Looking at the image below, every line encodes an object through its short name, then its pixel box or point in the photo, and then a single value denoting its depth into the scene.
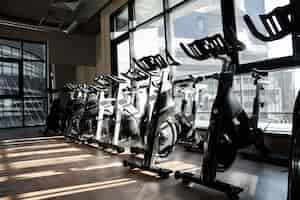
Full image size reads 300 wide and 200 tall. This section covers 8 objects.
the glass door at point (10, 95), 8.89
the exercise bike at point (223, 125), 2.23
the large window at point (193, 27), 4.40
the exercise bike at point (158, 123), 2.90
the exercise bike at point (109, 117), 4.23
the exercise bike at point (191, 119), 3.67
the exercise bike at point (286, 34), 1.35
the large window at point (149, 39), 5.61
